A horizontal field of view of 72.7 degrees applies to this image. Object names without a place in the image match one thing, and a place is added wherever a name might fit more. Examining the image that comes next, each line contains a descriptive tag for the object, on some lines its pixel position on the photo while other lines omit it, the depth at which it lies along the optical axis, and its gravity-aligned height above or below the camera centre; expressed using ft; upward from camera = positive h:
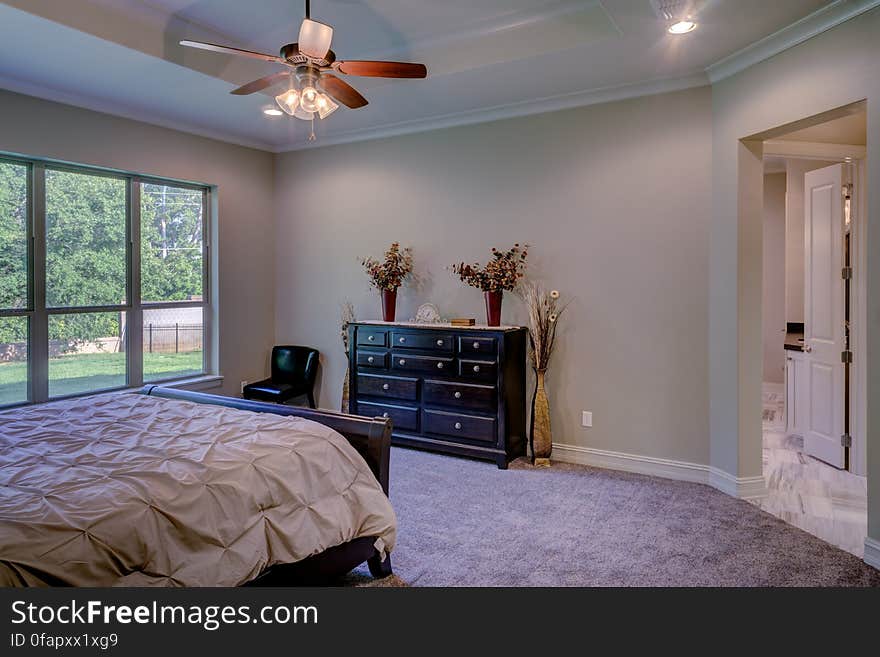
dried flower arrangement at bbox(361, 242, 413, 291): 16.56 +1.64
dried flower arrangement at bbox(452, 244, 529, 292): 14.76 +1.39
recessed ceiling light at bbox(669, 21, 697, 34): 10.38 +5.27
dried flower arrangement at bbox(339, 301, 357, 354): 17.86 +0.33
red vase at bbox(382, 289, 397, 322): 16.58 +0.64
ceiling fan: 8.64 +4.00
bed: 5.33 -1.76
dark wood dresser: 14.20 -1.44
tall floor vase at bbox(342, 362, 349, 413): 16.81 -1.95
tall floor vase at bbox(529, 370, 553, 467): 14.34 -2.50
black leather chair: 17.22 -1.55
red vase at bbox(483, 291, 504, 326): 14.82 +0.50
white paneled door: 14.51 +0.34
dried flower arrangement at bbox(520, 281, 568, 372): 14.49 +0.10
